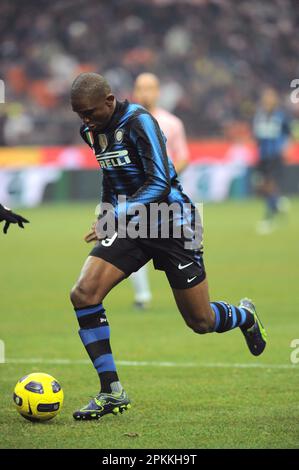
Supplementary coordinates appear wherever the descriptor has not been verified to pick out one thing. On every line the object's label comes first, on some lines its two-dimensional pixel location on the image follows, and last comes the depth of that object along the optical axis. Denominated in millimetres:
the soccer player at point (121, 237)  12984
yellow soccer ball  12648
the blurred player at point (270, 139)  43875
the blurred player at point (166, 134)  20875
